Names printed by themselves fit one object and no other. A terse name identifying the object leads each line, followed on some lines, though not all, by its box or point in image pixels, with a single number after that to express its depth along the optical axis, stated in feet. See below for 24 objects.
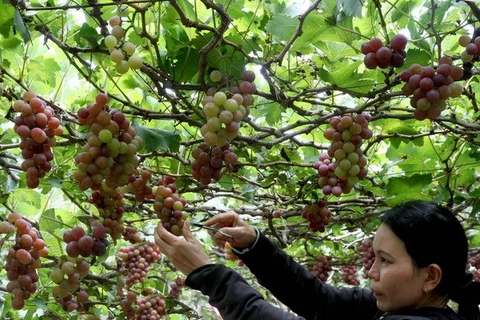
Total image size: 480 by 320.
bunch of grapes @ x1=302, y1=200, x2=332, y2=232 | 9.29
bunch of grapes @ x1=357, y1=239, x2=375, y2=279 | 11.96
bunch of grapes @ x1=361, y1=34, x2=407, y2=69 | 5.66
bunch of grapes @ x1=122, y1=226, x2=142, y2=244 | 9.99
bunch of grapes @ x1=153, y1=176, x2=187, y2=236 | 6.50
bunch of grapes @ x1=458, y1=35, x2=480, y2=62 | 5.65
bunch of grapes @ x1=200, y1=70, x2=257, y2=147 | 5.55
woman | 5.22
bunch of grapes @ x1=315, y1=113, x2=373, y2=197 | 7.08
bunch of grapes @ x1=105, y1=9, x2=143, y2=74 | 5.43
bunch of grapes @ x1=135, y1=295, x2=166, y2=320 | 12.62
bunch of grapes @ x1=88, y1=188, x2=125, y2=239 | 7.28
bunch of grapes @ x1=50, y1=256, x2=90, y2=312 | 7.13
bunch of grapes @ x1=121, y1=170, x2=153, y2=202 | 6.81
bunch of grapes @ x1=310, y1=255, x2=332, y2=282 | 14.39
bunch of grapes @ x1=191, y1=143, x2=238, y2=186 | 6.40
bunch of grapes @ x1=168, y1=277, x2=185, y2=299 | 15.71
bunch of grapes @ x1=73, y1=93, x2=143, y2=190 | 5.67
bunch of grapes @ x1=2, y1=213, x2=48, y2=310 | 6.98
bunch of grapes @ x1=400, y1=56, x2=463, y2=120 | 5.63
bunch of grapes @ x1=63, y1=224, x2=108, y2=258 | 6.81
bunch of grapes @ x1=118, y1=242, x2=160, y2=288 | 11.94
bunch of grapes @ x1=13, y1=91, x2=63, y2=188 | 5.90
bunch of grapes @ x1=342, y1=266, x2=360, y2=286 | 16.21
